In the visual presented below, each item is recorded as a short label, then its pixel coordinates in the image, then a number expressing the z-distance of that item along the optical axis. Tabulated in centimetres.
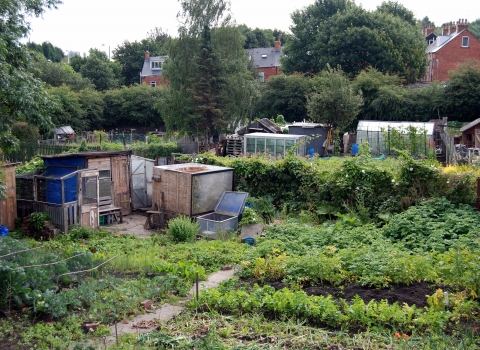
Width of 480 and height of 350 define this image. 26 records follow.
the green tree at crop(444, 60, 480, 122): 3666
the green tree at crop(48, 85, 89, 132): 4406
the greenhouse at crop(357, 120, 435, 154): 2559
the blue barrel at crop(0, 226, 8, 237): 1450
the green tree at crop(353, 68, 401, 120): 4091
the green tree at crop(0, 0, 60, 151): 1098
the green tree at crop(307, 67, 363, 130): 3191
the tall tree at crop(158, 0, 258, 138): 3356
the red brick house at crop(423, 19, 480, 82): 5312
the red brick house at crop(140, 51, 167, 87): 6882
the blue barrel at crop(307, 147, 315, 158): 3016
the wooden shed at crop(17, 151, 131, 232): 1574
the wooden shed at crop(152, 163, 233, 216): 1603
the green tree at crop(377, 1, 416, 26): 5969
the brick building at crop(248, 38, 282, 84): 6519
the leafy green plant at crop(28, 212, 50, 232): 1522
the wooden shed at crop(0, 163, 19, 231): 1558
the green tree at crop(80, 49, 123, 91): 6212
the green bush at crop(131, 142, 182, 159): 2780
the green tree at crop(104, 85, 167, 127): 5053
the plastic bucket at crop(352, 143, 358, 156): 3012
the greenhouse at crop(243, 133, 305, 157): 2736
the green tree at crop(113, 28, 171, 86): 7388
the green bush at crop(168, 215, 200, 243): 1431
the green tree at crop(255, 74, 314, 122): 4538
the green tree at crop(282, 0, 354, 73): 5279
